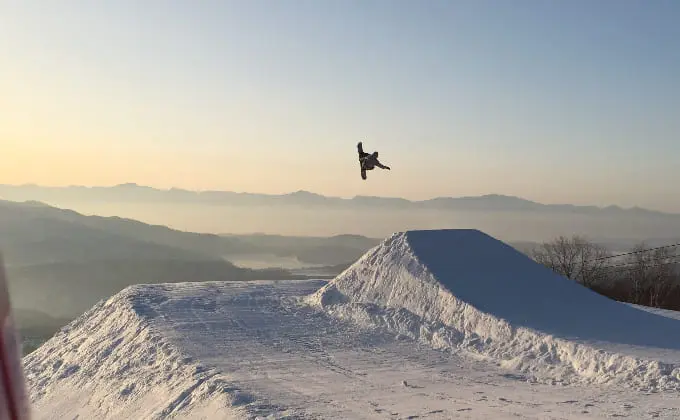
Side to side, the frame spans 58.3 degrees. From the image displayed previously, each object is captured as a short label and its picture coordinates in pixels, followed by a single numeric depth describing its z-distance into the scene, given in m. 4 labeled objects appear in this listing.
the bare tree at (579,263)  41.38
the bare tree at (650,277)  40.28
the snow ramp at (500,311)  12.84
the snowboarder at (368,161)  17.03
